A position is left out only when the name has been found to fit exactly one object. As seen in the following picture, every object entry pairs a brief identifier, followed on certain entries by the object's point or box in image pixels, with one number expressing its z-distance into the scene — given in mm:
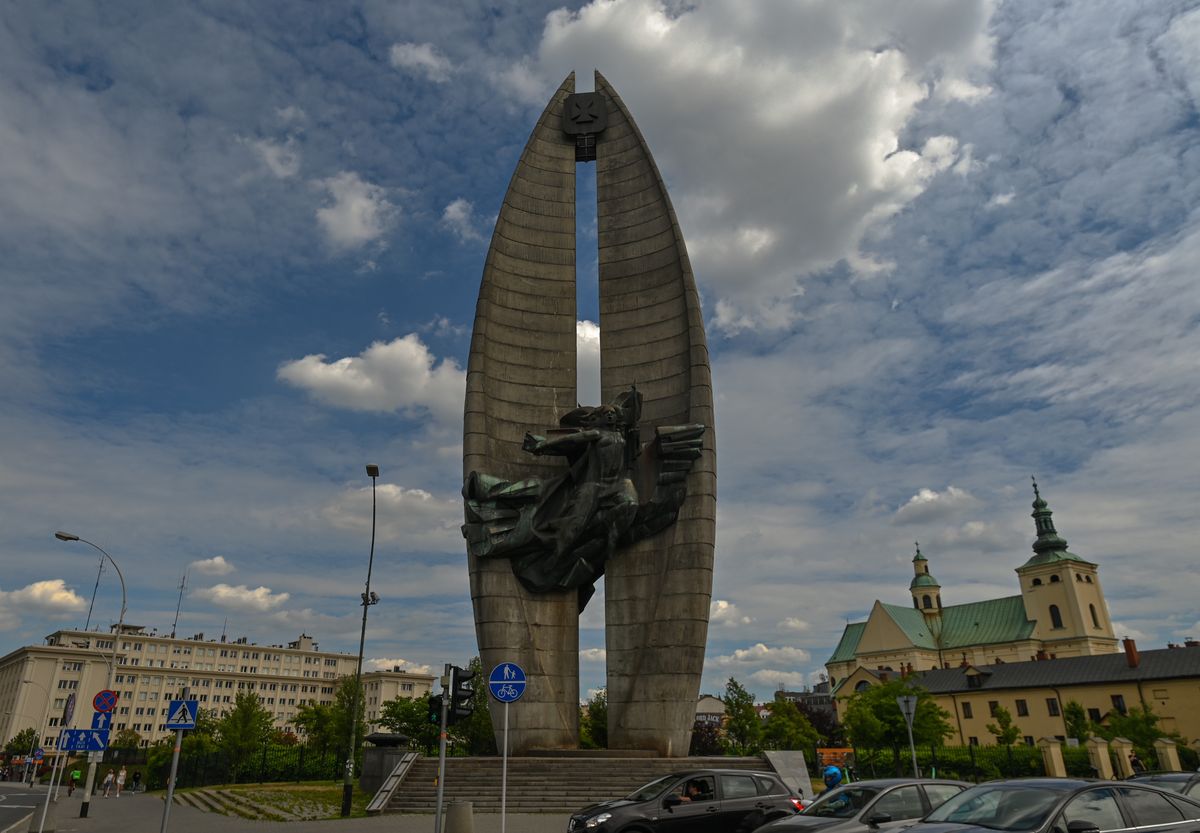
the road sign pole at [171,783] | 11938
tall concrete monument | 25359
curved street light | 23156
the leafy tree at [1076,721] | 55656
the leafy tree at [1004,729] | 52922
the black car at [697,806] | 12055
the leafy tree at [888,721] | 47688
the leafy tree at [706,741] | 49656
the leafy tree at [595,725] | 44500
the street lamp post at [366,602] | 27578
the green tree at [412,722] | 52719
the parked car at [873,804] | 10102
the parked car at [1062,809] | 7422
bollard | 13750
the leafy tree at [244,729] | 46344
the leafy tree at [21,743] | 84875
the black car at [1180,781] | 10930
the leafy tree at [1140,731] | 45969
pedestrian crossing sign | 13070
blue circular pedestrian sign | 13297
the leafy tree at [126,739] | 75306
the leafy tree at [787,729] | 52231
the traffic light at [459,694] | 13750
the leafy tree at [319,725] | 52750
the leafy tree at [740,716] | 46406
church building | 92812
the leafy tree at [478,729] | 47216
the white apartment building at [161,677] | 102375
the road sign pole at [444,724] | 12719
